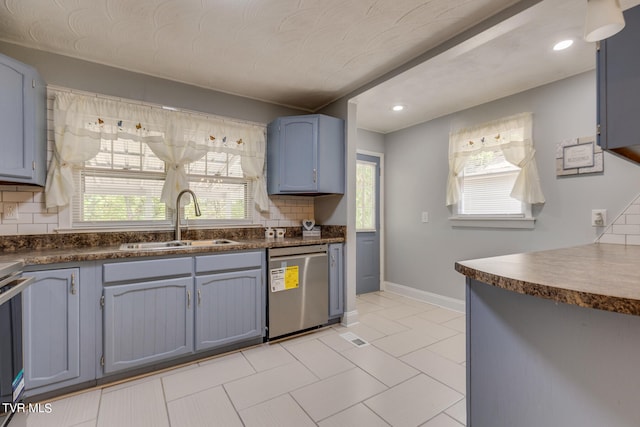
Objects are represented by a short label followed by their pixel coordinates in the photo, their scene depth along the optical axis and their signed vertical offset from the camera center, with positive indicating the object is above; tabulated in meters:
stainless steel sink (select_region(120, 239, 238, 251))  2.39 -0.28
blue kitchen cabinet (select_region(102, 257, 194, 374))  1.95 -0.71
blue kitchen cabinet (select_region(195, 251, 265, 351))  2.27 -0.72
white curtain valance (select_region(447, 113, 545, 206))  2.78 +0.70
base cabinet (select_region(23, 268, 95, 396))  1.72 -0.74
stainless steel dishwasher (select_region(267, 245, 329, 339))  2.60 -0.72
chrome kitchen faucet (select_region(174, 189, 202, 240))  2.59 +0.01
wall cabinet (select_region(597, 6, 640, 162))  1.17 +0.53
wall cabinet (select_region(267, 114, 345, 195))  2.96 +0.61
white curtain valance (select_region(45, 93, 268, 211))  2.21 +0.68
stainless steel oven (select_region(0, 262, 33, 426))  1.30 -0.60
